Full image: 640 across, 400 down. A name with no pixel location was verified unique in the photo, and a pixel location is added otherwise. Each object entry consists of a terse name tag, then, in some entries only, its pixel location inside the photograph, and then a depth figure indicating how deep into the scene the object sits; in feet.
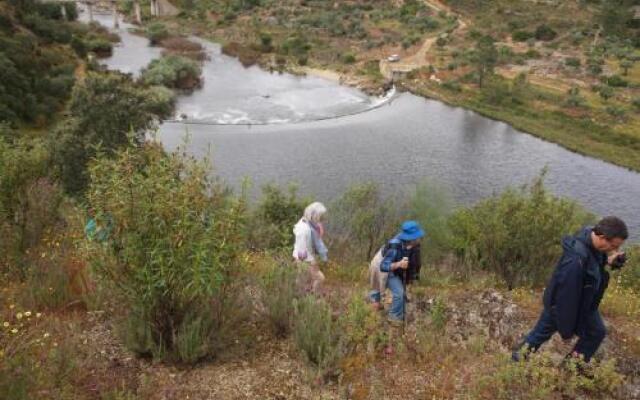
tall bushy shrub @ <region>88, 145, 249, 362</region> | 17.25
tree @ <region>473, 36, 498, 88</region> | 172.65
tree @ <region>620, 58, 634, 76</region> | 181.01
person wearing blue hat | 22.47
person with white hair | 24.64
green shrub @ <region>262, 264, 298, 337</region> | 21.42
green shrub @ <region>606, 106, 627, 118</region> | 146.82
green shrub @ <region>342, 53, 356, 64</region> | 206.28
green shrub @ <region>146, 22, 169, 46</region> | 235.20
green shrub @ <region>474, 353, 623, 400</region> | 17.42
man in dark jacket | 17.38
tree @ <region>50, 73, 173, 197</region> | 77.30
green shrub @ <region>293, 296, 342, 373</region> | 19.04
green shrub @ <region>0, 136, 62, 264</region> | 26.99
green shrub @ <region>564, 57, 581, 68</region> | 189.47
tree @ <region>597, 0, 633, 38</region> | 221.87
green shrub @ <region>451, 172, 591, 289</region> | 43.16
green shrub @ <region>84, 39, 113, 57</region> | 195.83
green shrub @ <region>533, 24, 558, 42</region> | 228.63
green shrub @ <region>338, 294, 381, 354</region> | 20.37
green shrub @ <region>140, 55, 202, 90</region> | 166.81
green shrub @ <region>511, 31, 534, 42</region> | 228.02
